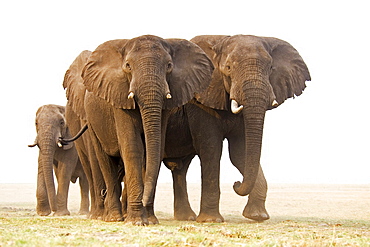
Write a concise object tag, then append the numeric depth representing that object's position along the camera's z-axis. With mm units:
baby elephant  21391
